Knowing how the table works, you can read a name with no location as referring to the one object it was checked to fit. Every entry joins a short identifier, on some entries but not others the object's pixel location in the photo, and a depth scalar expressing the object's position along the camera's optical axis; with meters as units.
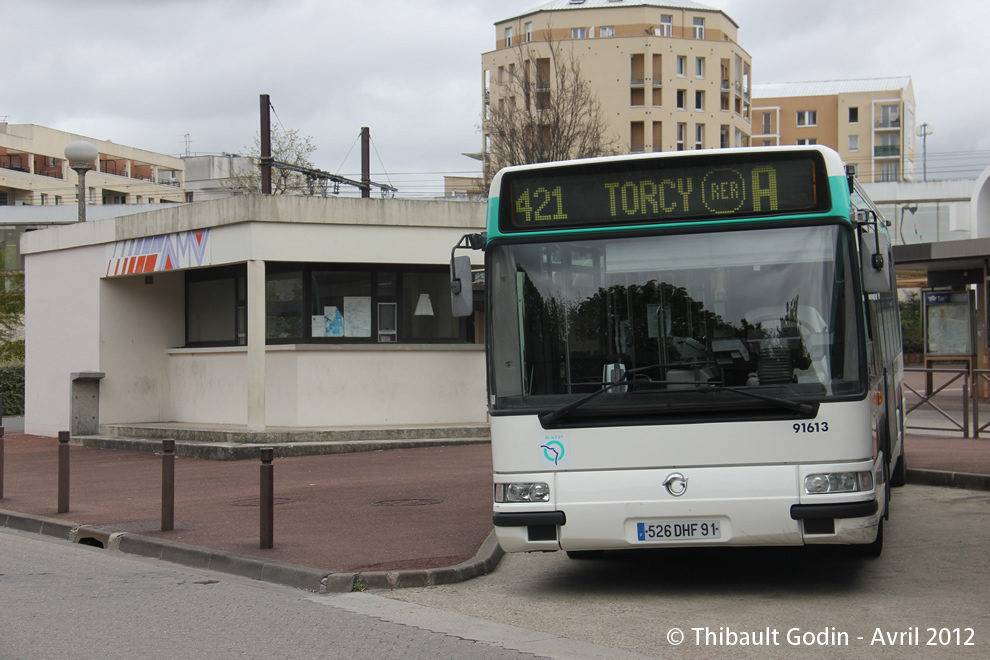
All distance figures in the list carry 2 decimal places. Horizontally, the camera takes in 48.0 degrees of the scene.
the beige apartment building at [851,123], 105.50
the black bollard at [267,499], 9.51
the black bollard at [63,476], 12.44
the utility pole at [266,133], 25.01
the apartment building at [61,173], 84.06
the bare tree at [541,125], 34.88
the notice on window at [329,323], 19.91
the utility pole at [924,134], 109.69
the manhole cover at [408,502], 12.52
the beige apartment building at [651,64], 81.56
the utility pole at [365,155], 31.25
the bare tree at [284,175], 40.03
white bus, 7.05
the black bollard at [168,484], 10.66
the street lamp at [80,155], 22.28
